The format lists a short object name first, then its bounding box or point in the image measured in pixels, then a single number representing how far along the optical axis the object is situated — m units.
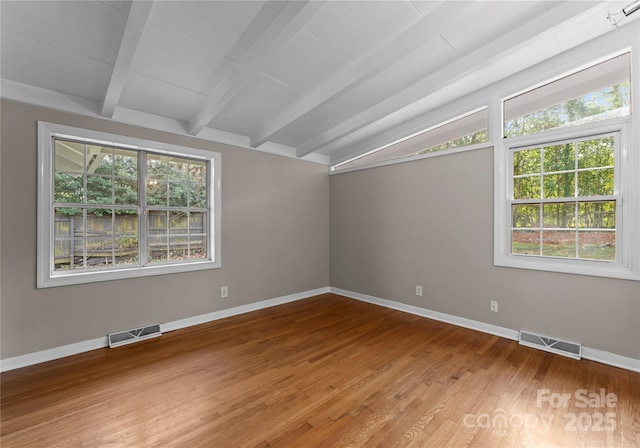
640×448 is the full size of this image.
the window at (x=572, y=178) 2.63
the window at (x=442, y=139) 3.51
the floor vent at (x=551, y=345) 2.72
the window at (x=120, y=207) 2.76
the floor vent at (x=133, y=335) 2.94
